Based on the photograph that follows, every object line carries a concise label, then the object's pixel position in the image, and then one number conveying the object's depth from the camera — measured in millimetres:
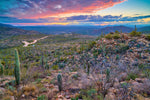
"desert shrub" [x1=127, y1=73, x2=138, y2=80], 5410
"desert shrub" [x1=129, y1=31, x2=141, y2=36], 13601
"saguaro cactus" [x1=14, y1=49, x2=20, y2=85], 5526
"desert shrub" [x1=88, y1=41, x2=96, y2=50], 14202
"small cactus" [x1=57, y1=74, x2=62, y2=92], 4926
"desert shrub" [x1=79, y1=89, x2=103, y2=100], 3611
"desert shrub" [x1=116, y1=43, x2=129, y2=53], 10586
